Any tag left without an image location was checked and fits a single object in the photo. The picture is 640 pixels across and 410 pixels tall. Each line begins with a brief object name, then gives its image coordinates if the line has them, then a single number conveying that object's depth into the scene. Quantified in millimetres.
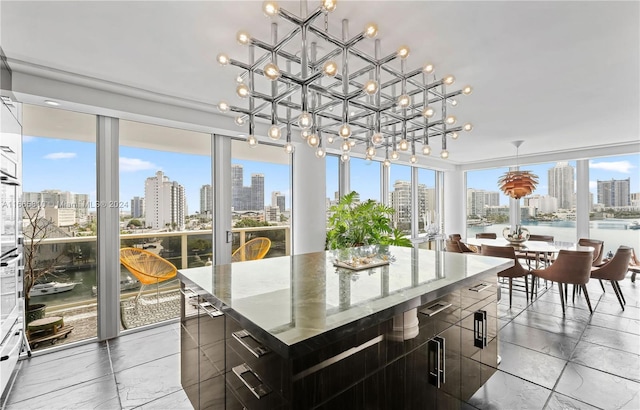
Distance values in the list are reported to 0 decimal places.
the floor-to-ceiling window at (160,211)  3307
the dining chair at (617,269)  3910
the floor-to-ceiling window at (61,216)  2816
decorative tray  2111
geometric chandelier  1630
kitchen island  1089
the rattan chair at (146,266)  3291
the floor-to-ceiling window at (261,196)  4047
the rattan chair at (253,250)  4086
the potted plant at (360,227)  4516
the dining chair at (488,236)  6133
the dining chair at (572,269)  3664
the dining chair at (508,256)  3984
